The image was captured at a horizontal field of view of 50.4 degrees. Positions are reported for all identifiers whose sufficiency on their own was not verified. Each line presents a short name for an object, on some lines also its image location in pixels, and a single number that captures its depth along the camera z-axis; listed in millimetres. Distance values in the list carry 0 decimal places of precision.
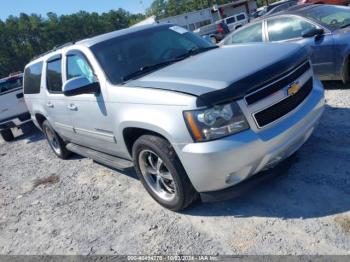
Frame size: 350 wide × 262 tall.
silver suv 3143
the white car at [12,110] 10070
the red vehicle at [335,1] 14461
